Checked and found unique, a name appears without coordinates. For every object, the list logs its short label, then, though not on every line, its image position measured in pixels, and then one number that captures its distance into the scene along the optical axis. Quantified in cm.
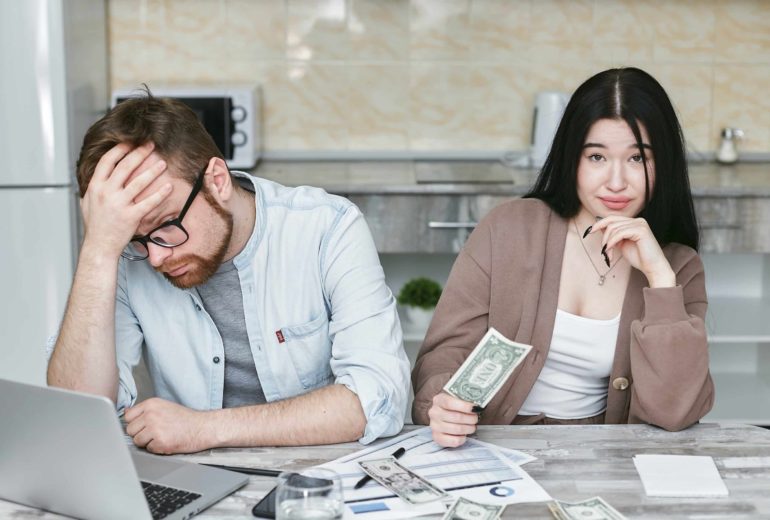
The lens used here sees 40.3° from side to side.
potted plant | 374
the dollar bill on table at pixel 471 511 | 142
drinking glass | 132
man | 175
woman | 209
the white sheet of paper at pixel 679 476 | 154
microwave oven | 371
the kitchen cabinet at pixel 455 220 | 352
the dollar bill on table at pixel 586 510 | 142
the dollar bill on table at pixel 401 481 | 151
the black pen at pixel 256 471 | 160
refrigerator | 343
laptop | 137
